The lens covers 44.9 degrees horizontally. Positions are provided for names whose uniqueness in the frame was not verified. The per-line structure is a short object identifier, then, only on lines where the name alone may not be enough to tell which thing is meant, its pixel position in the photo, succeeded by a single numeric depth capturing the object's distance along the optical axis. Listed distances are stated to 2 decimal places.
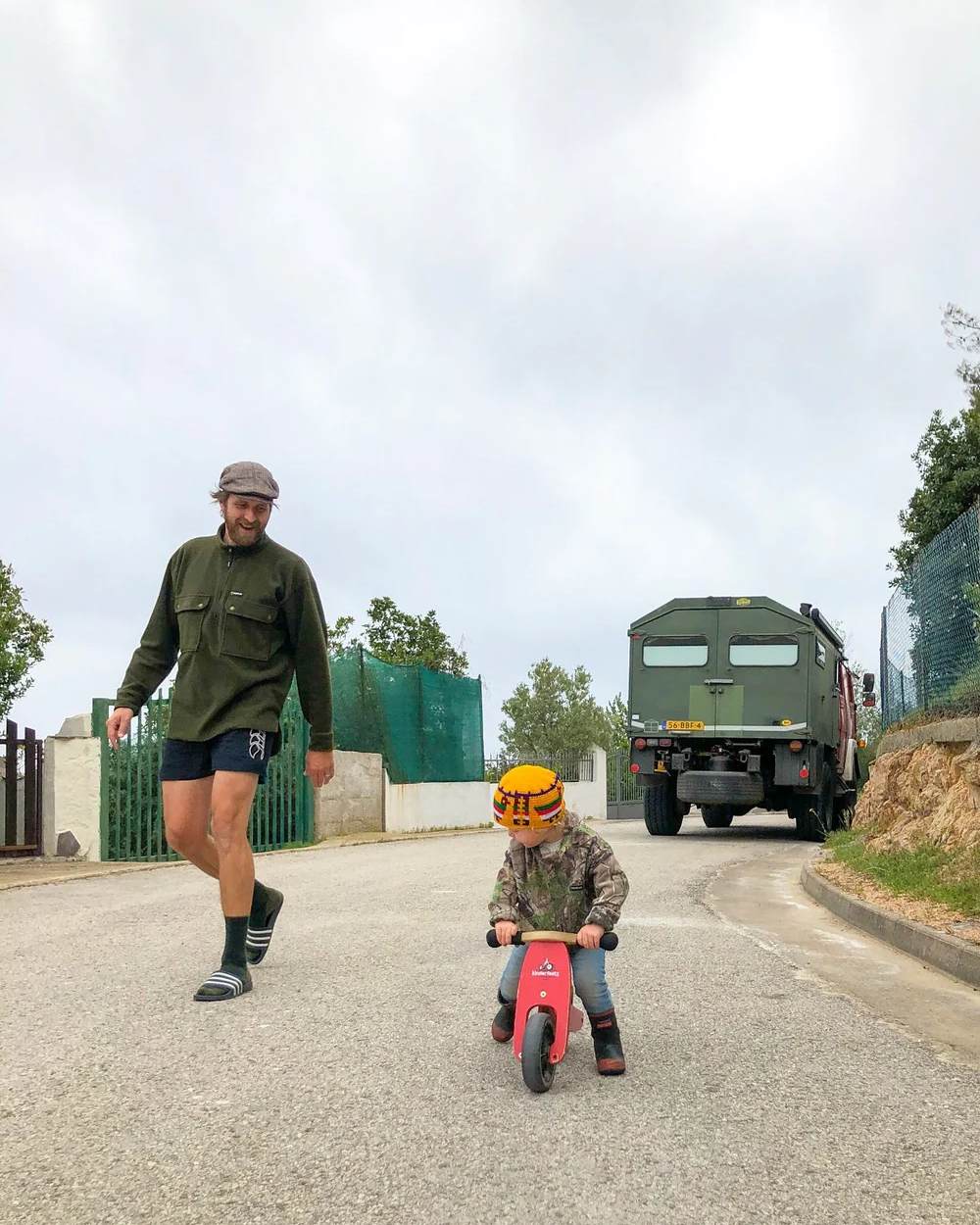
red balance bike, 3.38
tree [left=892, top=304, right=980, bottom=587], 26.77
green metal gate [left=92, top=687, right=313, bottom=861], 12.02
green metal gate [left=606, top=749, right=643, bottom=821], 30.89
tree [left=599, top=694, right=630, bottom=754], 48.59
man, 4.75
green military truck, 16.23
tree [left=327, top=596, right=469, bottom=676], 39.81
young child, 3.69
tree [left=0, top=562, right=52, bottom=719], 32.72
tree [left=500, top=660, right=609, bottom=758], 46.22
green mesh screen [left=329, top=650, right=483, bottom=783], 16.98
